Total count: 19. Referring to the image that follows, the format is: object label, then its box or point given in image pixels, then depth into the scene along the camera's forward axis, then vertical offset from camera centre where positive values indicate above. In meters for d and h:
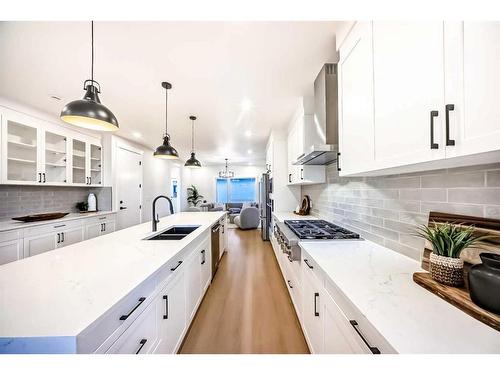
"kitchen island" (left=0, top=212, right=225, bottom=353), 0.60 -0.44
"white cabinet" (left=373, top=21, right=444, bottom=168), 0.69 +0.42
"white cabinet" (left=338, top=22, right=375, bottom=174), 1.08 +0.57
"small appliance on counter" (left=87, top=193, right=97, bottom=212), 3.82 -0.29
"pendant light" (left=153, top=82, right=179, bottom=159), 2.75 +0.54
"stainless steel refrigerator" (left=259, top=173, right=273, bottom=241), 4.87 -0.43
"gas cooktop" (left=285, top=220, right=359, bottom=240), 1.63 -0.42
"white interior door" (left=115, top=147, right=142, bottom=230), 4.37 +0.04
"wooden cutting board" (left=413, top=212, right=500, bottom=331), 0.62 -0.40
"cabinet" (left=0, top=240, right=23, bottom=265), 2.16 -0.73
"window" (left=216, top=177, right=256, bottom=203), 8.99 -0.08
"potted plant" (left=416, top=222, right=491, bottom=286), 0.79 -0.27
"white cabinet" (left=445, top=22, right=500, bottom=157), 0.53 +0.31
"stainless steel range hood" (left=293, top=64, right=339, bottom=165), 1.71 +0.70
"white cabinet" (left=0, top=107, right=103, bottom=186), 2.56 +0.58
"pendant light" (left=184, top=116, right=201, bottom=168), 3.72 +0.50
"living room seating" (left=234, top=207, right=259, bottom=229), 6.28 -1.00
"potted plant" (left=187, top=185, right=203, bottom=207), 8.55 -0.35
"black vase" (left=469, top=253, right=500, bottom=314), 0.60 -0.32
